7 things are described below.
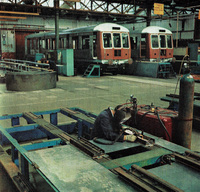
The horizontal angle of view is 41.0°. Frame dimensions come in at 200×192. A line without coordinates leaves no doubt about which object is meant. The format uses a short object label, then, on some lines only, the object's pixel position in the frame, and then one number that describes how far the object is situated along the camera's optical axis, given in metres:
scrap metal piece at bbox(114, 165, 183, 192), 2.97
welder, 4.46
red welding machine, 5.19
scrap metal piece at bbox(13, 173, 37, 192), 3.76
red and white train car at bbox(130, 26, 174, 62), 21.23
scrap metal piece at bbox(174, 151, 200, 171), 3.63
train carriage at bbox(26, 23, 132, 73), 19.22
